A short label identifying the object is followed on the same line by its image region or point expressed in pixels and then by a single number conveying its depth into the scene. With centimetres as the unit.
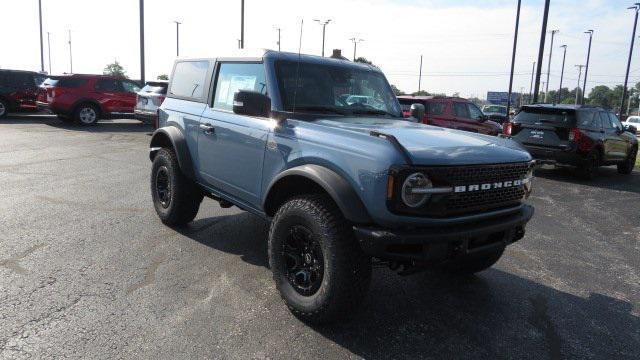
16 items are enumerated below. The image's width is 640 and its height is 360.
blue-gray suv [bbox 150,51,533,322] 295
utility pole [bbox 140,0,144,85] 2620
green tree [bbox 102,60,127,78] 9131
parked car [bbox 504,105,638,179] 1021
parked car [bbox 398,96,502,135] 1211
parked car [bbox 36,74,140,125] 1597
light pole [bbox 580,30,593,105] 5428
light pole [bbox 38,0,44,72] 3672
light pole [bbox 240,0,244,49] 2689
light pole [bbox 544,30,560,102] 5203
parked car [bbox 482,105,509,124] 3644
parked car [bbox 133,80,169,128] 1475
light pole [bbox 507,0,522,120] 2792
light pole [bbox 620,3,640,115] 3953
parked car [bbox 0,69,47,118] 1745
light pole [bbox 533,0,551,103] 1631
